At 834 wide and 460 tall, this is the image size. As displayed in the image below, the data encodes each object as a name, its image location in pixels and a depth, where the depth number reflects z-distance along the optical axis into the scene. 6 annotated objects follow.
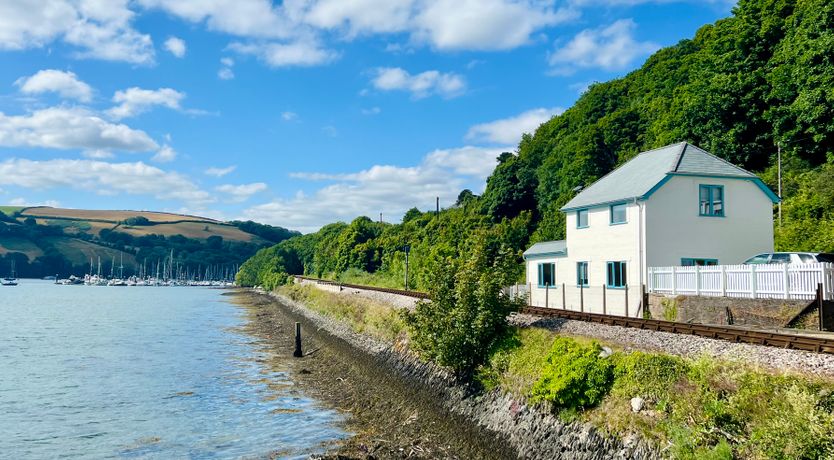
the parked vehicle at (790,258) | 23.44
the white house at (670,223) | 29.47
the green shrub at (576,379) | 15.12
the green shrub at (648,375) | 13.70
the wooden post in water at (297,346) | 37.78
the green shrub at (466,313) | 21.62
